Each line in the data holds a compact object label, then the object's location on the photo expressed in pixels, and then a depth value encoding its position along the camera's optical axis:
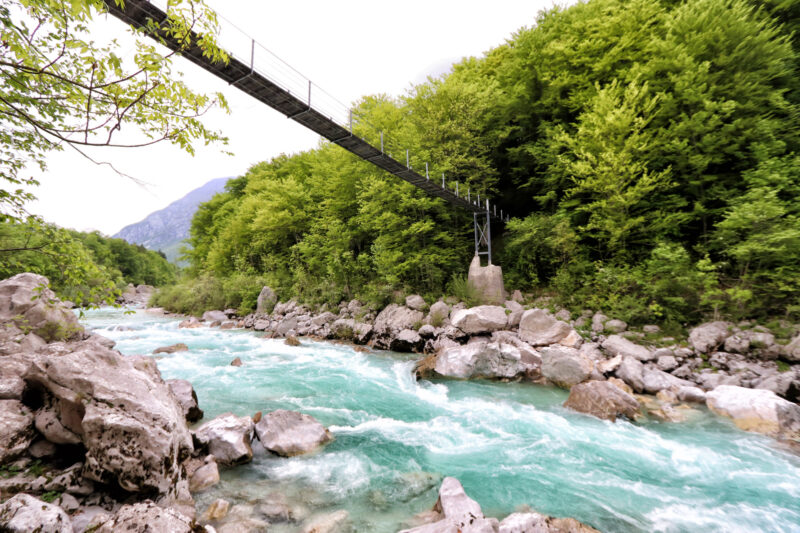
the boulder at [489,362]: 8.10
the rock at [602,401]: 5.85
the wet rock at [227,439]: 4.27
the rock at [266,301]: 18.88
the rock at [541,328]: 9.31
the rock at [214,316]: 19.59
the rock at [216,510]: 3.26
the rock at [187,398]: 5.38
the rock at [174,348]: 10.77
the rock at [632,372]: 6.99
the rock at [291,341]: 12.61
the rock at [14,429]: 3.07
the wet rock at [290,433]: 4.61
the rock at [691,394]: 6.28
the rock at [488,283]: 12.11
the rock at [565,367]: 7.40
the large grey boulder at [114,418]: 3.03
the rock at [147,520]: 2.34
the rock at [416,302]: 12.78
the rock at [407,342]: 11.12
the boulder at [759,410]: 5.12
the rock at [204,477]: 3.72
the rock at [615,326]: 8.90
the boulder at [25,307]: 7.13
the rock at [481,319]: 10.30
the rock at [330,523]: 3.21
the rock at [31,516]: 2.23
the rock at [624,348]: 7.84
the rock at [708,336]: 7.47
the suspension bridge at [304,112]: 5.64
